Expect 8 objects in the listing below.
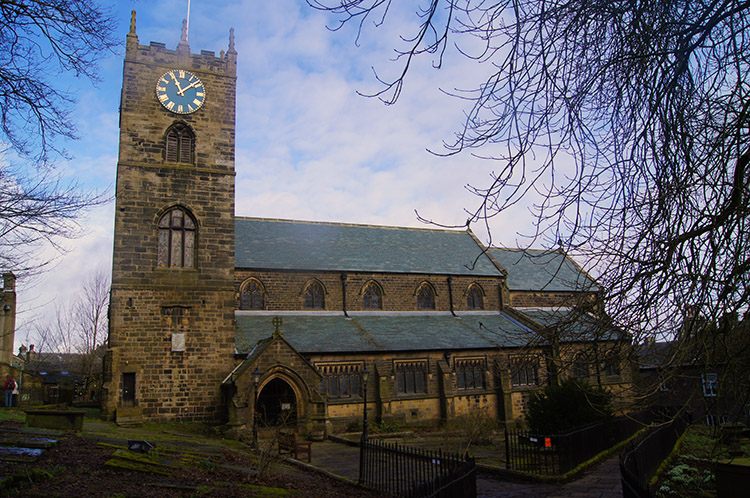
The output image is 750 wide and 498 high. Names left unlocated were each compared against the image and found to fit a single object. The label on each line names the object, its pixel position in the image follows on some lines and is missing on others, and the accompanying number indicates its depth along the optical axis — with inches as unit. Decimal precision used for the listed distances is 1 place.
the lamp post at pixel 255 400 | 694.4
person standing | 1044.5
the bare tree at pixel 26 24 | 280.2
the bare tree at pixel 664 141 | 176.9
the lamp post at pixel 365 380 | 713.8
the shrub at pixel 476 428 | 731.4
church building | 808.9
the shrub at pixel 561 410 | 646.5
